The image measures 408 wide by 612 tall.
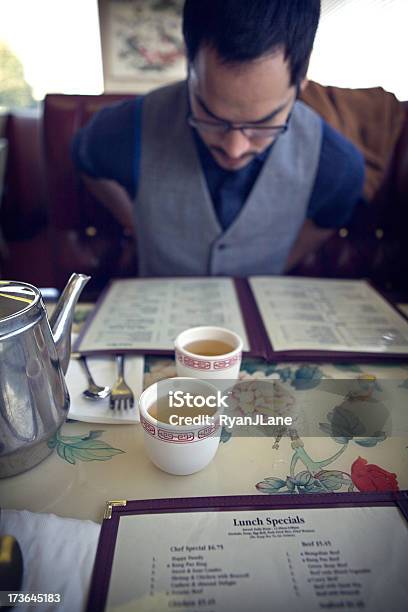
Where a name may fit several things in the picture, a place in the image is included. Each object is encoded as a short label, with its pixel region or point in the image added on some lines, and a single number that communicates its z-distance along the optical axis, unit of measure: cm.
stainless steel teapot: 37
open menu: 64
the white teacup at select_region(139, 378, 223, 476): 40
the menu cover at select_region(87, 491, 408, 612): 32
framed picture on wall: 92
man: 74
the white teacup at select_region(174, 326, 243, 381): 51
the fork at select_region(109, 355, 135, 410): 52
